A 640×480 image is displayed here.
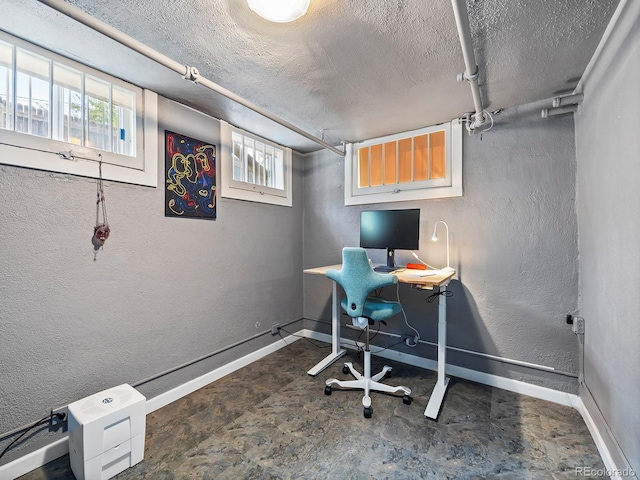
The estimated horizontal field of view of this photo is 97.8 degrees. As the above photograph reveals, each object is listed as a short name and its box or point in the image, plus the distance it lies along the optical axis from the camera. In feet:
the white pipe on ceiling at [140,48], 3.64
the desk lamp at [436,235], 7.94
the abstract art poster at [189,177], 7.20
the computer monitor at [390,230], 8.30
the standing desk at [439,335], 6.45
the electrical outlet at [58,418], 5.29
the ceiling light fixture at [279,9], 3.97
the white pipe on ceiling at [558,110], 6.74
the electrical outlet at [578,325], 6.59
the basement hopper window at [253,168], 8.60
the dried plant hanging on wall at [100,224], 5.86
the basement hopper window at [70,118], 4.99
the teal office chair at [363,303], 6.58
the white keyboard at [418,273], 7.06
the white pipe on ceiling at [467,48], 3.61
